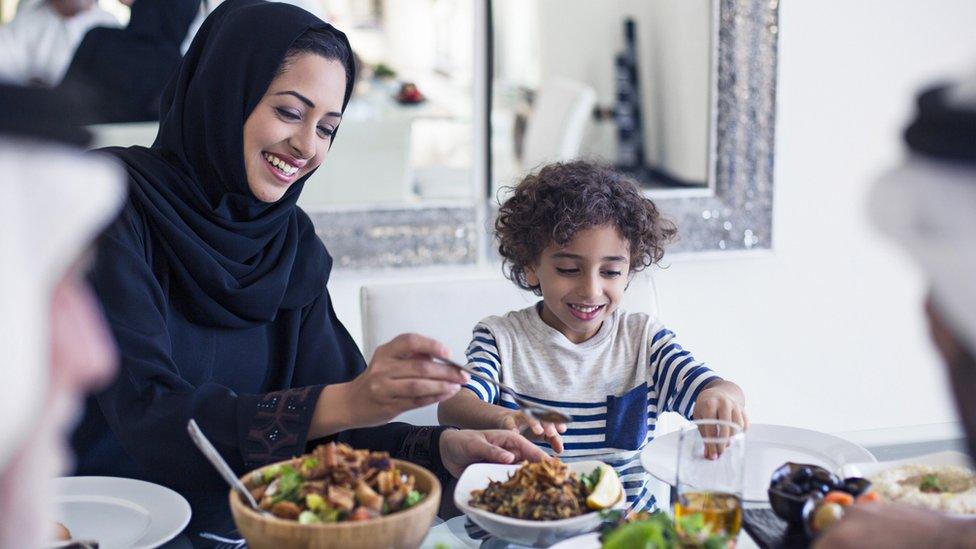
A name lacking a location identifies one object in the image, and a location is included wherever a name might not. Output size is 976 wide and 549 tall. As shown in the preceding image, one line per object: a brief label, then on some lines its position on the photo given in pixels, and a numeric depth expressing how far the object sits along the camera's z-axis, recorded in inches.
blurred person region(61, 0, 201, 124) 97.9
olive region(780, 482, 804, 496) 43.1
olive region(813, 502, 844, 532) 39.0
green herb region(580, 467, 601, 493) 45.5
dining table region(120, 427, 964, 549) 43.7
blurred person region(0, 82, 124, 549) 19.1
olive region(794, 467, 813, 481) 43.9
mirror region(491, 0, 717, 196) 110.5
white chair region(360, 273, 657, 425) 72.9
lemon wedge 43.8
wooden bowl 34.5
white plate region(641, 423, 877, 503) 51.3
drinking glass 41.0
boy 66.7
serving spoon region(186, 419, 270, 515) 38.7
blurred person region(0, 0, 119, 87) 92.5
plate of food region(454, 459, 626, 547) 42.3
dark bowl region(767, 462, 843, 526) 42.6
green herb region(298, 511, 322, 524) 36.1
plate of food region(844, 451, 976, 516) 44.1
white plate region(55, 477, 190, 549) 43.8
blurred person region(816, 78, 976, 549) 23.9
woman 52.7
